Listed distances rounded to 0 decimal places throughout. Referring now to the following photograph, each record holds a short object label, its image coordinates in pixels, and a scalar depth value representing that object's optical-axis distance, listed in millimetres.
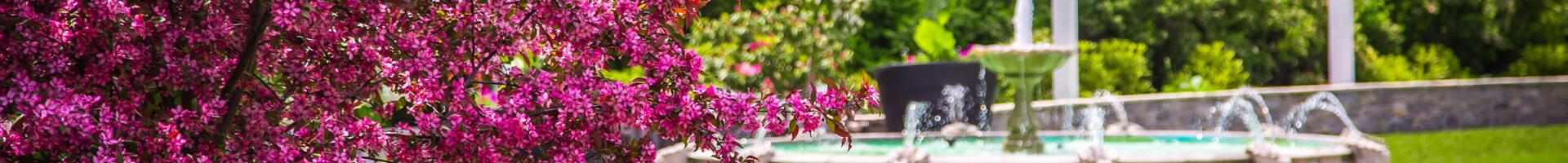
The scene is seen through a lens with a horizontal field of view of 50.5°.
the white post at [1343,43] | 14984
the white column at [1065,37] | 12195
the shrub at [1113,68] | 14102
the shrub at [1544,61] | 18641
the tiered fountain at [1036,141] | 6227
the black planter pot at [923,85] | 9859
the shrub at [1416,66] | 17141
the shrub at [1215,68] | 15320
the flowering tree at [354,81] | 2084
